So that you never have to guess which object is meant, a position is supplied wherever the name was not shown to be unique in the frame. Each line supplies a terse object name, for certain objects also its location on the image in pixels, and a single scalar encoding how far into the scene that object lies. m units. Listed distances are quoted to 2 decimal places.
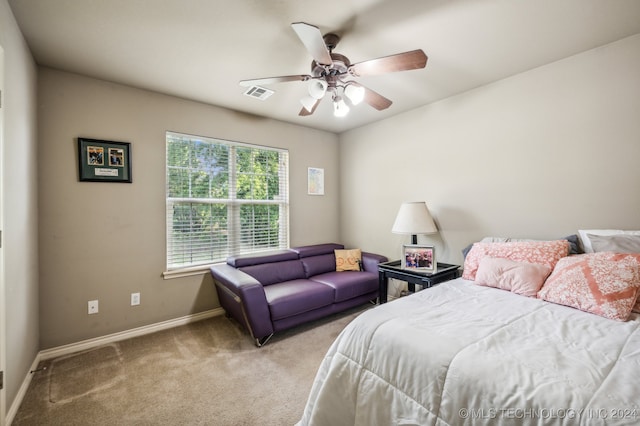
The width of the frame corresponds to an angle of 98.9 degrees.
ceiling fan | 1.67
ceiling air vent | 2.80
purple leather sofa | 2.56
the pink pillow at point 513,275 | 1.94
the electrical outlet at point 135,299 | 2.83
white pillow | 2.00
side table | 2.71
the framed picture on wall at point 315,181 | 4.22
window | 3.16
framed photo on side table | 2.88
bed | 0.93
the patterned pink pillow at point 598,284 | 1.53
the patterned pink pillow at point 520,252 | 2.08
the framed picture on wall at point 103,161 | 2.57
